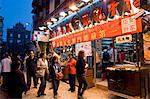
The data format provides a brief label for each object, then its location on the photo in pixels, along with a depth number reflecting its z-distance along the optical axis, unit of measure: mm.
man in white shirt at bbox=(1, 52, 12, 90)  7467
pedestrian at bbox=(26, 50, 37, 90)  7238
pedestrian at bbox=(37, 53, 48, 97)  6254
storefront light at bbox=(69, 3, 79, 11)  7670
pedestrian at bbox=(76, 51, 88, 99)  5503
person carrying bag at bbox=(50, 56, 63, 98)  5960
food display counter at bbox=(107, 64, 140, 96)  4852
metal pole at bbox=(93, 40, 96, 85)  7542
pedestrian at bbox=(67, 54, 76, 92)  7079
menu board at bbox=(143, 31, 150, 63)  5096
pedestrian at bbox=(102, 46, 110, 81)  7929
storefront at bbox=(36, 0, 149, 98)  4719
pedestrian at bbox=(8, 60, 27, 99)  3828
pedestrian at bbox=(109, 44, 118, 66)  7602
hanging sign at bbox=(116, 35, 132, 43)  6273
